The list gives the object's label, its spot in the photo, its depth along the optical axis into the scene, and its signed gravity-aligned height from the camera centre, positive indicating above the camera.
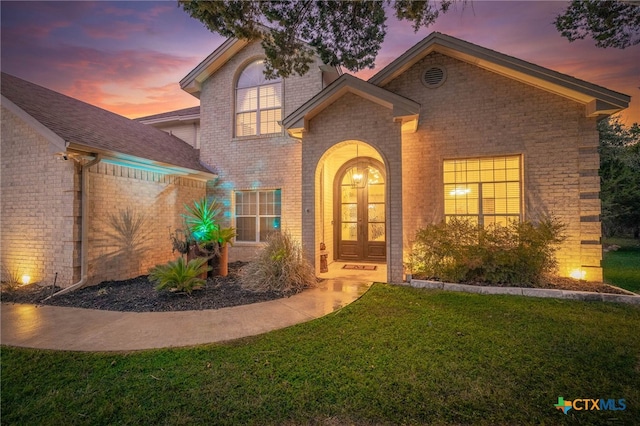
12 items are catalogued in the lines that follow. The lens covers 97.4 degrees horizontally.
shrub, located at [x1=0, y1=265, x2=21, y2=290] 6.81 -1.41
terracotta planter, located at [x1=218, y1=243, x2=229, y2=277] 7.91 -1.17
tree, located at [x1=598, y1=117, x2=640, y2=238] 14.72 +2.84
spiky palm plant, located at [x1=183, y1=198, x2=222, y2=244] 7.68 -0.21
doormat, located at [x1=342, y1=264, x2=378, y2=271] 8.64 -1.49
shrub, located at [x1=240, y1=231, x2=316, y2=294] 6.43 -1.19
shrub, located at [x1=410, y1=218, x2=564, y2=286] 6.21 -0.72
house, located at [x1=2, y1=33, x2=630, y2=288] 6.80 +1.88
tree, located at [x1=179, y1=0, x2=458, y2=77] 5.80 +4.39
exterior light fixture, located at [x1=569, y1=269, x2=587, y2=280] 6.74 -1.30
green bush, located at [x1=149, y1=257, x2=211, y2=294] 5.86 -1.22
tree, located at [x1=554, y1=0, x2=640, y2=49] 6.82 +4.98
